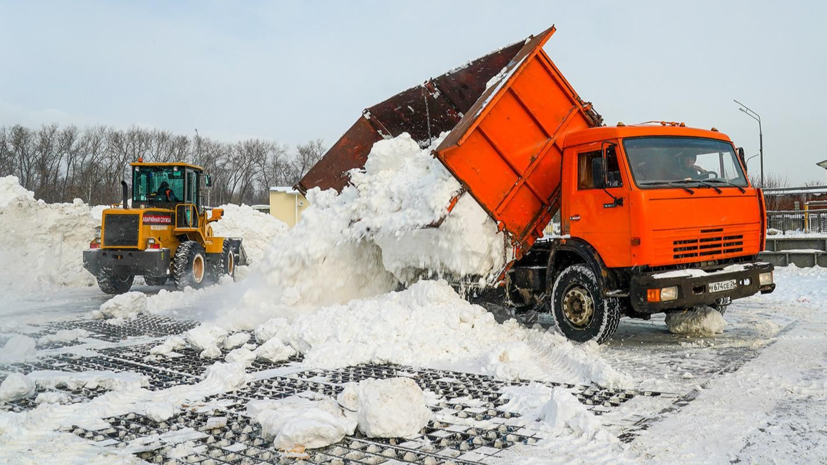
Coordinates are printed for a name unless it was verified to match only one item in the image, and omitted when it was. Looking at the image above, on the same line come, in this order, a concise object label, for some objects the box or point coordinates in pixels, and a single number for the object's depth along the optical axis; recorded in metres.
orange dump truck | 6.34
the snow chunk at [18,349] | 6.64
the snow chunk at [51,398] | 4.86
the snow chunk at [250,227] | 22.50
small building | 38.38
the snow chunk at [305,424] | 3.83
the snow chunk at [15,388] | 4.95
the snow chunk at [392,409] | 4.00
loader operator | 13.80
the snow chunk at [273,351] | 6.51
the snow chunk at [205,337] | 6.99
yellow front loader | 12.59
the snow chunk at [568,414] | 3.97
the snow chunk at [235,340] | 7.23
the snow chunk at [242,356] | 6.21
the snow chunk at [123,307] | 9.86
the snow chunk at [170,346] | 6.90
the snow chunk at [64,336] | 7.74
